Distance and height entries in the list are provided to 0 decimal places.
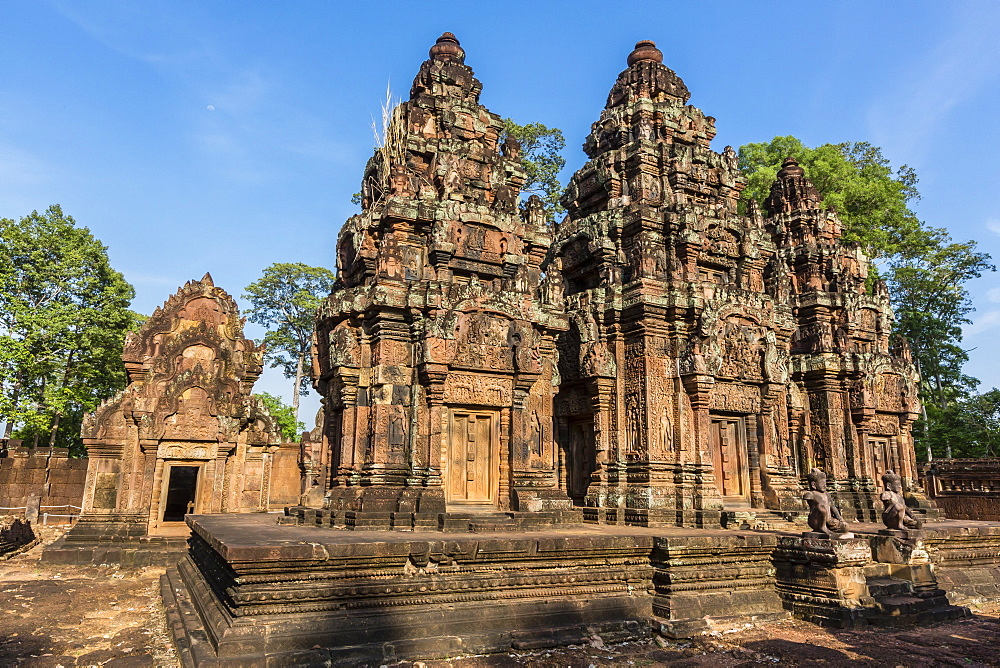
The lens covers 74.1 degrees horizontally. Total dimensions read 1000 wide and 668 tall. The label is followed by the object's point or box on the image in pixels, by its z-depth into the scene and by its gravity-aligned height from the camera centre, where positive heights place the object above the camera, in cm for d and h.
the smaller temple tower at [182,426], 1389 +93
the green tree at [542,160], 2644 +1253
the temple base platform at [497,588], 623 -131
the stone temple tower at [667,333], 1334 +298
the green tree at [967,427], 2548 +199
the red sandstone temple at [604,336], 1036 +262
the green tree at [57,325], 2325 +506
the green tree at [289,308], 3288 +804
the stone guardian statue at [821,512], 892 -47
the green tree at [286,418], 3105 +240
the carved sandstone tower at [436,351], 999 +189
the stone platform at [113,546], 1287 -153
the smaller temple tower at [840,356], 1688 +311
